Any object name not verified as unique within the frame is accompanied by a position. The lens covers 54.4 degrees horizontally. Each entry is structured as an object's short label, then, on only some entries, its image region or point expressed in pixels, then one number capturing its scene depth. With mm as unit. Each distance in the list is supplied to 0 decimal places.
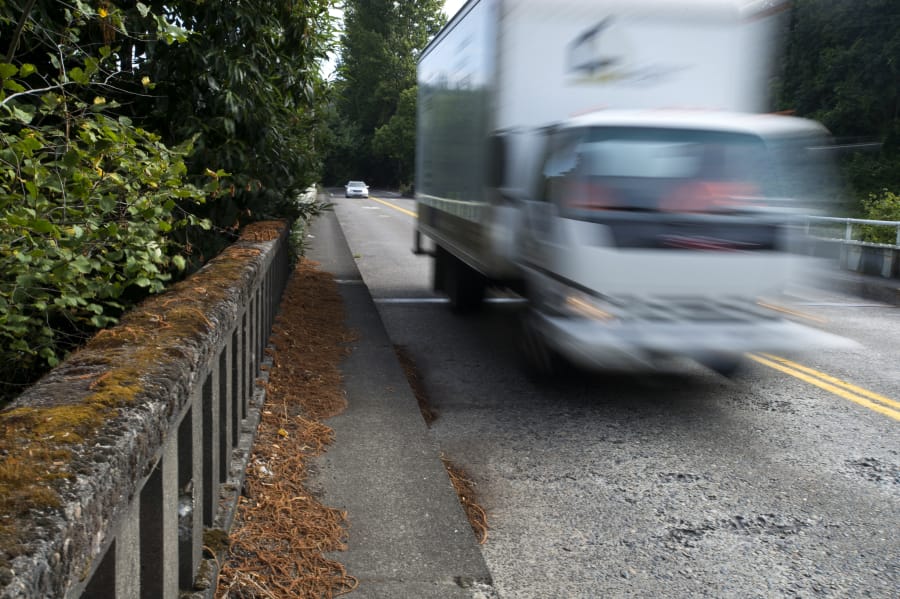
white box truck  6371
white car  61562
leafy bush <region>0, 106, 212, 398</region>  3398
